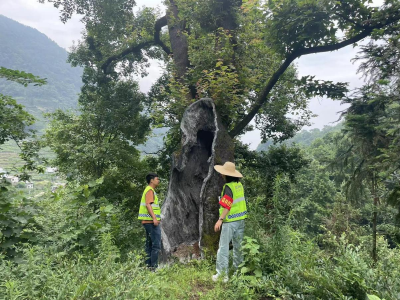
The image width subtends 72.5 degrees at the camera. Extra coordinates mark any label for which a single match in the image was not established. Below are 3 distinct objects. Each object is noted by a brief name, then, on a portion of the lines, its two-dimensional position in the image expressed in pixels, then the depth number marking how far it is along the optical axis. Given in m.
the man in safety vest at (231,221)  4.51
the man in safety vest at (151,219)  5.18
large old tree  6.72
